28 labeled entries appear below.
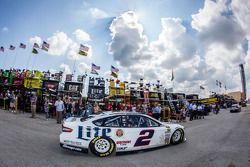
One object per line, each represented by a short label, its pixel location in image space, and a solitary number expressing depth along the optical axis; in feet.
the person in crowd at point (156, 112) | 53.57
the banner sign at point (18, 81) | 67.36
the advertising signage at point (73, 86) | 66.18
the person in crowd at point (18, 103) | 57.86
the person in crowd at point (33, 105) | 48.49
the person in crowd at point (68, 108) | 52.49
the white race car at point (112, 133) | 19.51
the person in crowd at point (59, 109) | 43.24
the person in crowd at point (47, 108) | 49.62
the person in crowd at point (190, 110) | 65.98
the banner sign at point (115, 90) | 78.18
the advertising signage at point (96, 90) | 70.08
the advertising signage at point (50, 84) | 65.36
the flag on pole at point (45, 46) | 77.20
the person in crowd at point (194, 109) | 66.95
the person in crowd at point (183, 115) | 60.59
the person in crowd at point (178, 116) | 60.36
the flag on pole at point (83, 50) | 76.76
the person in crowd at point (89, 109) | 50.80
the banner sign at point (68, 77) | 74.69
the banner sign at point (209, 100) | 117.13
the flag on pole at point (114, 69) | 88.05
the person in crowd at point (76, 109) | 54.49
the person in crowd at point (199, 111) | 71.31
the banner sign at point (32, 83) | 64.03
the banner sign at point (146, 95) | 84.28
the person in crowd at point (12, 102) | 56.35
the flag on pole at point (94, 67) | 82.63
